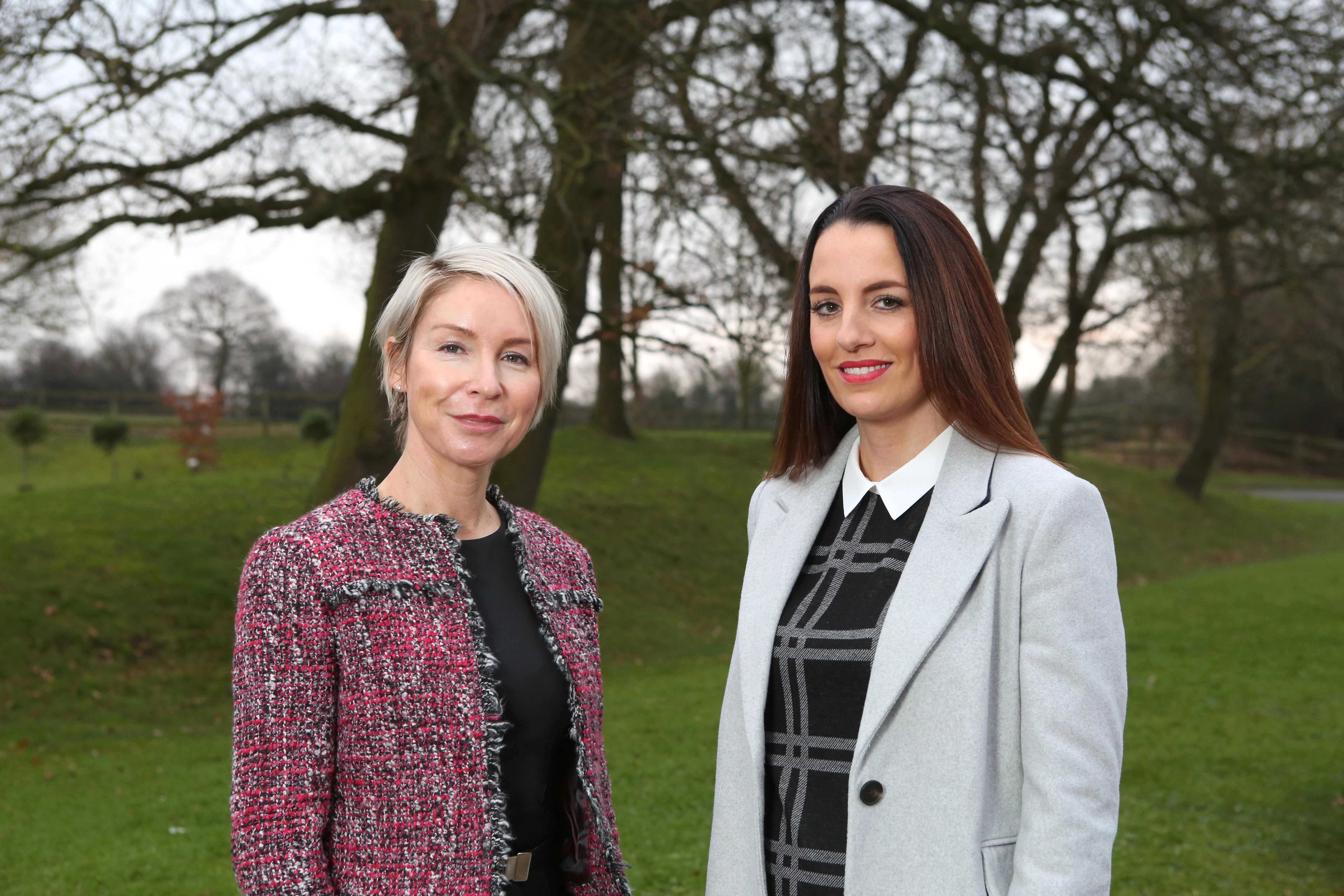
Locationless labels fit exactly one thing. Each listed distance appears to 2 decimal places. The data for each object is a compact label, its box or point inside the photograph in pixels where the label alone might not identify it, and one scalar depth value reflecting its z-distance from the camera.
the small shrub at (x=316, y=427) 23.39
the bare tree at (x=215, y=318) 39.78
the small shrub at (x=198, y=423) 22.28
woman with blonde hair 1.99
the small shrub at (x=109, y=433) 19.27
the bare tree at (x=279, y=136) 7.77
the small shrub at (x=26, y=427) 17.38
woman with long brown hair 1.89
